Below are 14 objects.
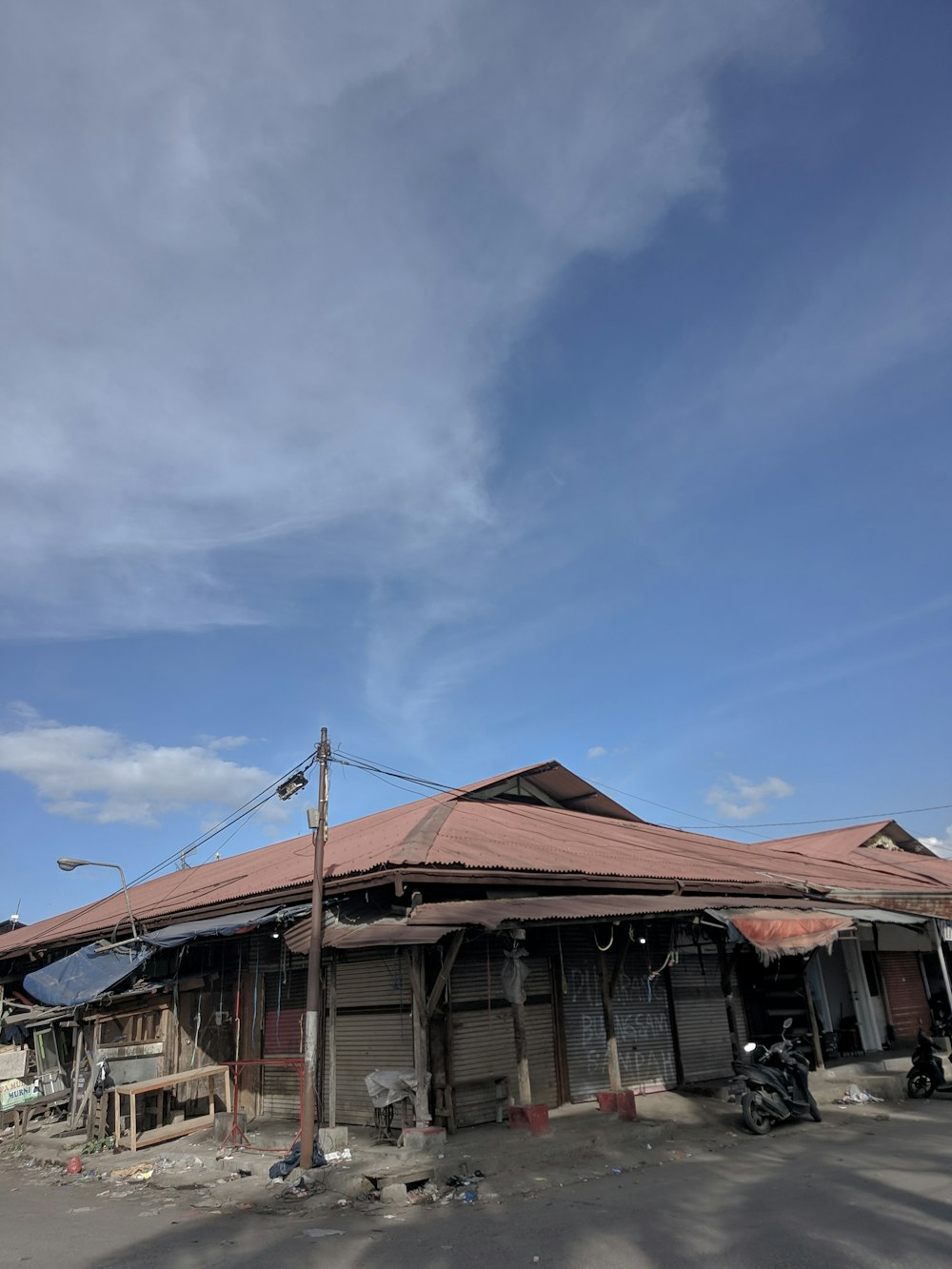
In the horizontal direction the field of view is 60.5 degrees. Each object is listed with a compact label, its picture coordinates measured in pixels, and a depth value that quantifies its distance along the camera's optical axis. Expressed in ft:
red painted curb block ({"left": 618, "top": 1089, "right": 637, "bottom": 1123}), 36.65
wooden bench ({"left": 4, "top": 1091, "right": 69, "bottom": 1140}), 46.85
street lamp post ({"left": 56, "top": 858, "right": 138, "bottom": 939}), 54.80
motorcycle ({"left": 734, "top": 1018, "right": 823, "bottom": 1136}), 35.60
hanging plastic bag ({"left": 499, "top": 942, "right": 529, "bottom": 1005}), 35.47
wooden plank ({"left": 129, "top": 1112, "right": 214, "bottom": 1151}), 39.62
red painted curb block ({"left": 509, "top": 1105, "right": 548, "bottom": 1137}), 33.19
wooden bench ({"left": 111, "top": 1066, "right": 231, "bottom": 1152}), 39.21
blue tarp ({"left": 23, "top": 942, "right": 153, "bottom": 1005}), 45.22
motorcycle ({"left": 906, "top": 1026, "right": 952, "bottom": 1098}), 42.91
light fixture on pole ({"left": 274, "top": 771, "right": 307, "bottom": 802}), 40.98
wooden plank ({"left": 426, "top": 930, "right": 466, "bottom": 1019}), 33.44
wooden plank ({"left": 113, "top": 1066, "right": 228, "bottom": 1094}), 39.72
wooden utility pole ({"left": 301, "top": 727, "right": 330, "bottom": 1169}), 31.22
